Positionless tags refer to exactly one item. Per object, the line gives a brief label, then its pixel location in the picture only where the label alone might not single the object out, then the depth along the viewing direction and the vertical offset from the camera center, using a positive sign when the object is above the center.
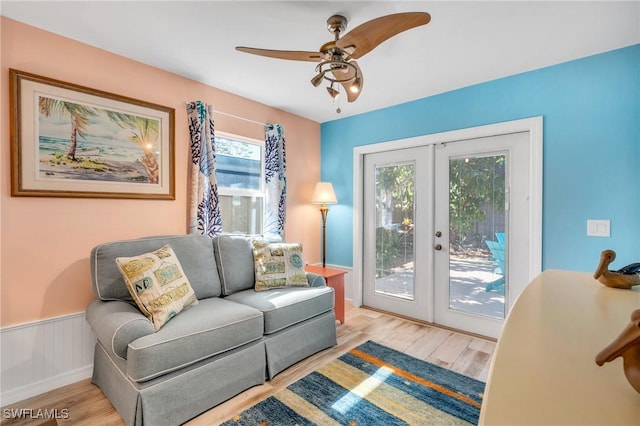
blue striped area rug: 1.78 -1.25
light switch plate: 2.27 -0.15
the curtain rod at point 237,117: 3.03 +0.98
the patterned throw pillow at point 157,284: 1.84 -0.49
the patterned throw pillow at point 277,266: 2.64 -0.52
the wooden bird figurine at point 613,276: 1.30 -0.30
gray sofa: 1.62 -0.79
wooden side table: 3.11 -0.82
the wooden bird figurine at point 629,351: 0.56 -0.28
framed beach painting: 1.97 +0.49
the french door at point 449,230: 2.76 -0.23
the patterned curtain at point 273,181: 3.45 +0.32
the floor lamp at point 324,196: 3.59 +0.15
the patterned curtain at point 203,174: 2.77 +0.33
